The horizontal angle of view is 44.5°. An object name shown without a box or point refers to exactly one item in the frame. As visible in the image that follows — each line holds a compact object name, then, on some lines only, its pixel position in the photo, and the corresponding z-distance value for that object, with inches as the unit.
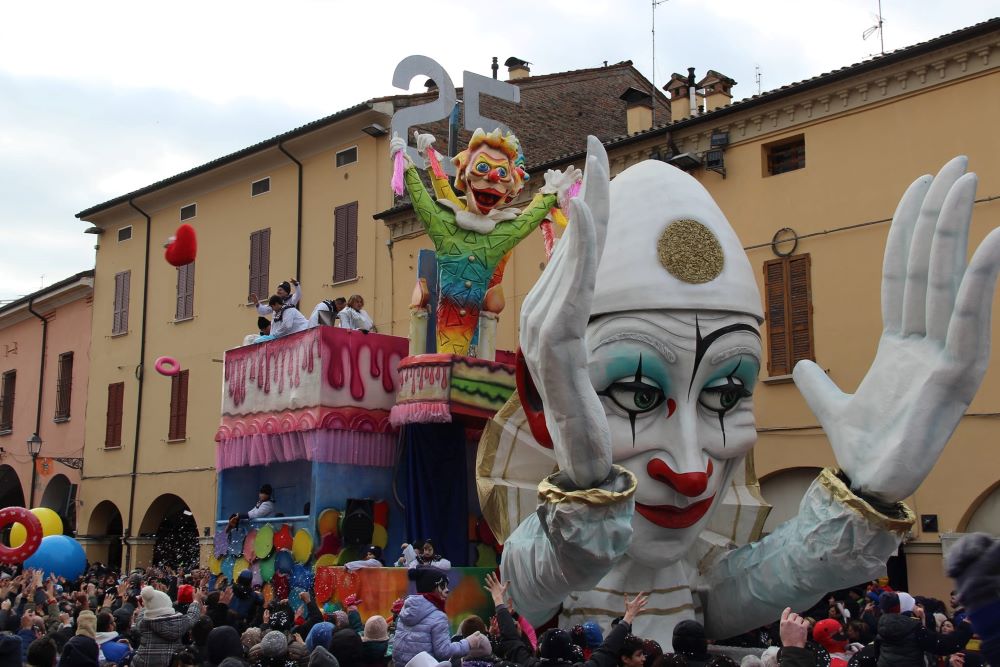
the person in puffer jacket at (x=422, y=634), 243.4
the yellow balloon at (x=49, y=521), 742.7
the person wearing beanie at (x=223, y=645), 216.1
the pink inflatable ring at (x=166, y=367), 650.2
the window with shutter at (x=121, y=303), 1010.7
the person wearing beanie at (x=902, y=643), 234.5
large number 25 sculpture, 454.4
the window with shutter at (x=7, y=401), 1133.7
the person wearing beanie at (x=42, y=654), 210.8
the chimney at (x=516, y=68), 946.1
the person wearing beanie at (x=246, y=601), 344.8
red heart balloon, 495.5
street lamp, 997.8
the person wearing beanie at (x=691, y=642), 197.8
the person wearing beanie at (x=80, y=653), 214.4
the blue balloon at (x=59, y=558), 639.1
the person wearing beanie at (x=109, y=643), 274.9
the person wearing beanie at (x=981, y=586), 121.1
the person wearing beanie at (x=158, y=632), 247.6
